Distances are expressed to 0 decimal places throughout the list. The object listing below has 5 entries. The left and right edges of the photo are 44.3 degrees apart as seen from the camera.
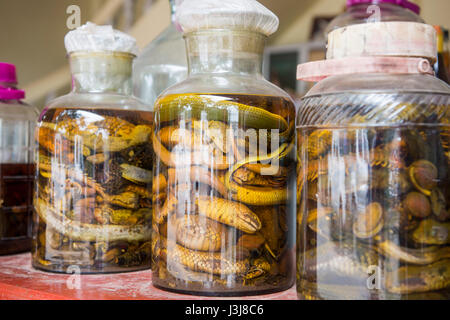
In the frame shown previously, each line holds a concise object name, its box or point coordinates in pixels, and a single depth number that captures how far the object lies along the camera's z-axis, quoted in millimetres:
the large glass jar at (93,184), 674
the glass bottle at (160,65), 881
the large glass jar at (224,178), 562
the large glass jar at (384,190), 480
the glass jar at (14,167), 833
